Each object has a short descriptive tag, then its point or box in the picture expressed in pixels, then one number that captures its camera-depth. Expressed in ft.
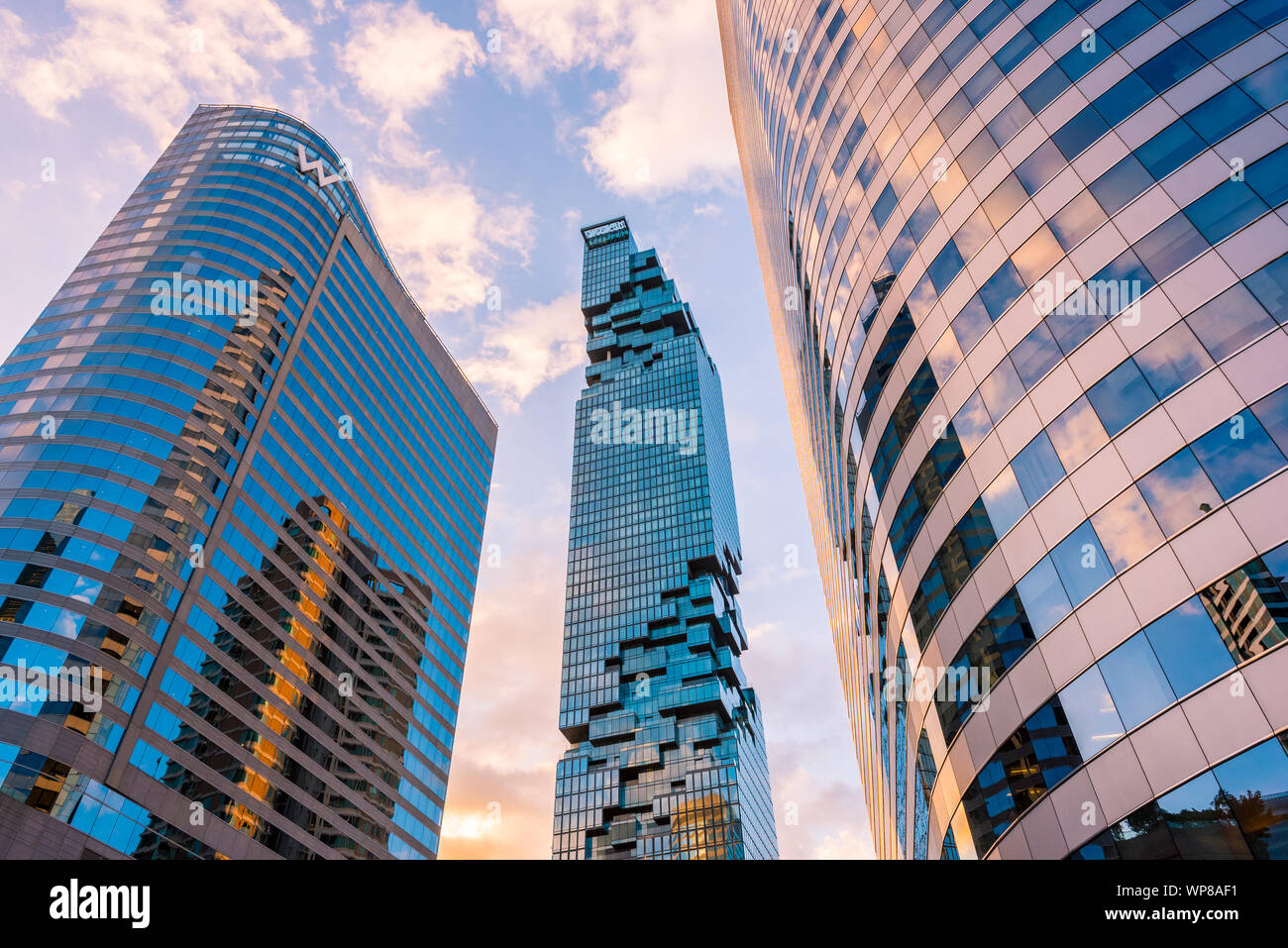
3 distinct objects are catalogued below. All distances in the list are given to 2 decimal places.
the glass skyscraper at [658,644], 442.91
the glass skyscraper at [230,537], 175.01
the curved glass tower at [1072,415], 58.03
